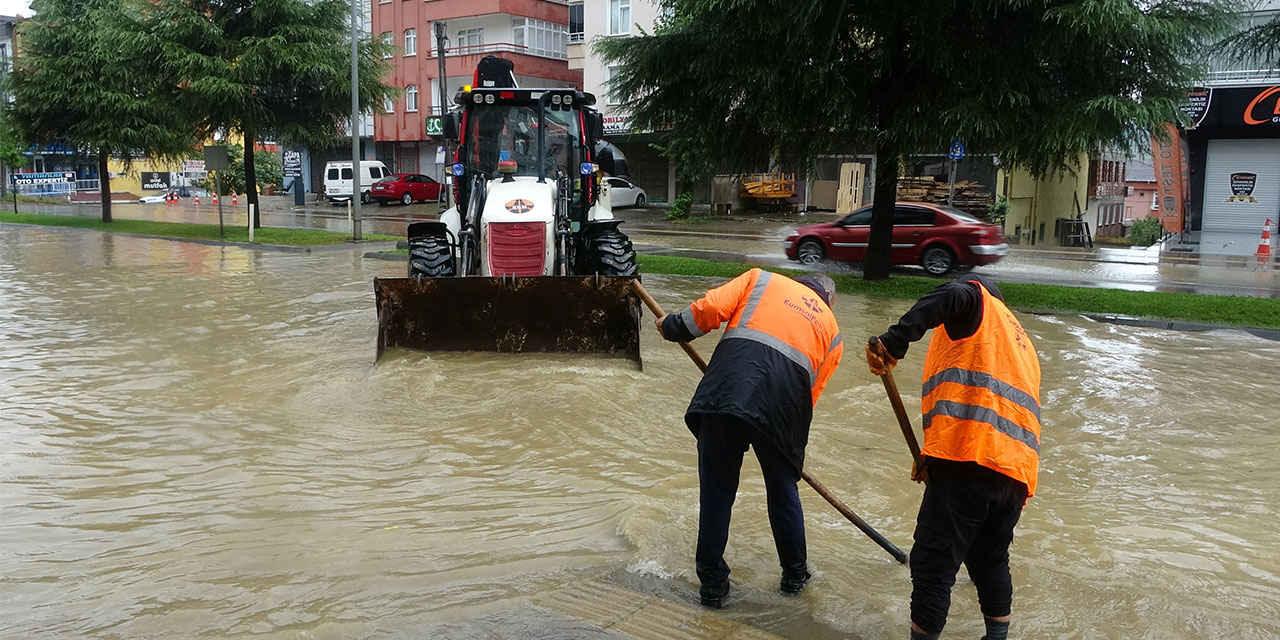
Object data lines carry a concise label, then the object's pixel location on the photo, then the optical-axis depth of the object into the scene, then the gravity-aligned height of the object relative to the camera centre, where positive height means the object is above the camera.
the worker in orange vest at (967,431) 3.85 -0.88
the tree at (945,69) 13.64 +2.07
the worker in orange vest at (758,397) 4.40 -0.86
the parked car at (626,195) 39.27 +0.36
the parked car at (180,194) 51.38 +0.34
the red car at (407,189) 42.97 +0.58
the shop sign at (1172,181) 28.44 +0.82
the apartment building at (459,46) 45.41 +7.37
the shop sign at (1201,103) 27.33 +2.93
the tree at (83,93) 28.36 +3.07
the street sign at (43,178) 53.78 +1.13
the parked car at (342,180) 44.88 +0.99
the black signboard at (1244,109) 27.03 +2.79
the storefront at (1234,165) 27.44 +1.29
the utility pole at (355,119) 22.89 +2.03
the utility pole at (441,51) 32.06 +5.21
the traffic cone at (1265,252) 22.97 -1.00
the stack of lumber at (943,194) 33.69 +0.45
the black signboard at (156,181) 56.44 +1.09
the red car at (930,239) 18.62 -0.62
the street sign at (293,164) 52.62 +2.00
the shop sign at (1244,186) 28.89 +0.68
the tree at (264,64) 24.33 +3.42
